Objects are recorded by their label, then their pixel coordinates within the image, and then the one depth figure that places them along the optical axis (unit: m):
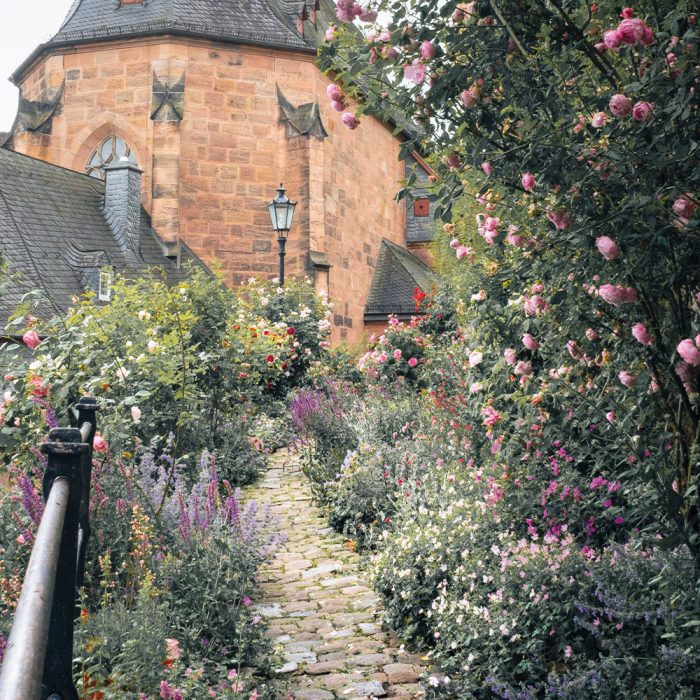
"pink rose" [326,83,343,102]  3.57
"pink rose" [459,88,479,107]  3.18
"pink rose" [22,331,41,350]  5.78
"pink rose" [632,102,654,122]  2.69
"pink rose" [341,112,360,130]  3.63
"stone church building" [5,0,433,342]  19.34
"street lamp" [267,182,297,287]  15.52
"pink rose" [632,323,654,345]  2.96
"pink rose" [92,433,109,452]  4.56
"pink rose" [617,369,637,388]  3.11
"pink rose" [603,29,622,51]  2.64
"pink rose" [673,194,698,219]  2.71
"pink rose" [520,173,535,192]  3.05
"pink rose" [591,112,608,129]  2.88
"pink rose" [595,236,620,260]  2.71
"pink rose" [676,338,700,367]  2.62
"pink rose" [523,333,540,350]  3.81
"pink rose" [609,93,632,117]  2.68
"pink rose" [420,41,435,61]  3.04
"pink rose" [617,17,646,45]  2.59
